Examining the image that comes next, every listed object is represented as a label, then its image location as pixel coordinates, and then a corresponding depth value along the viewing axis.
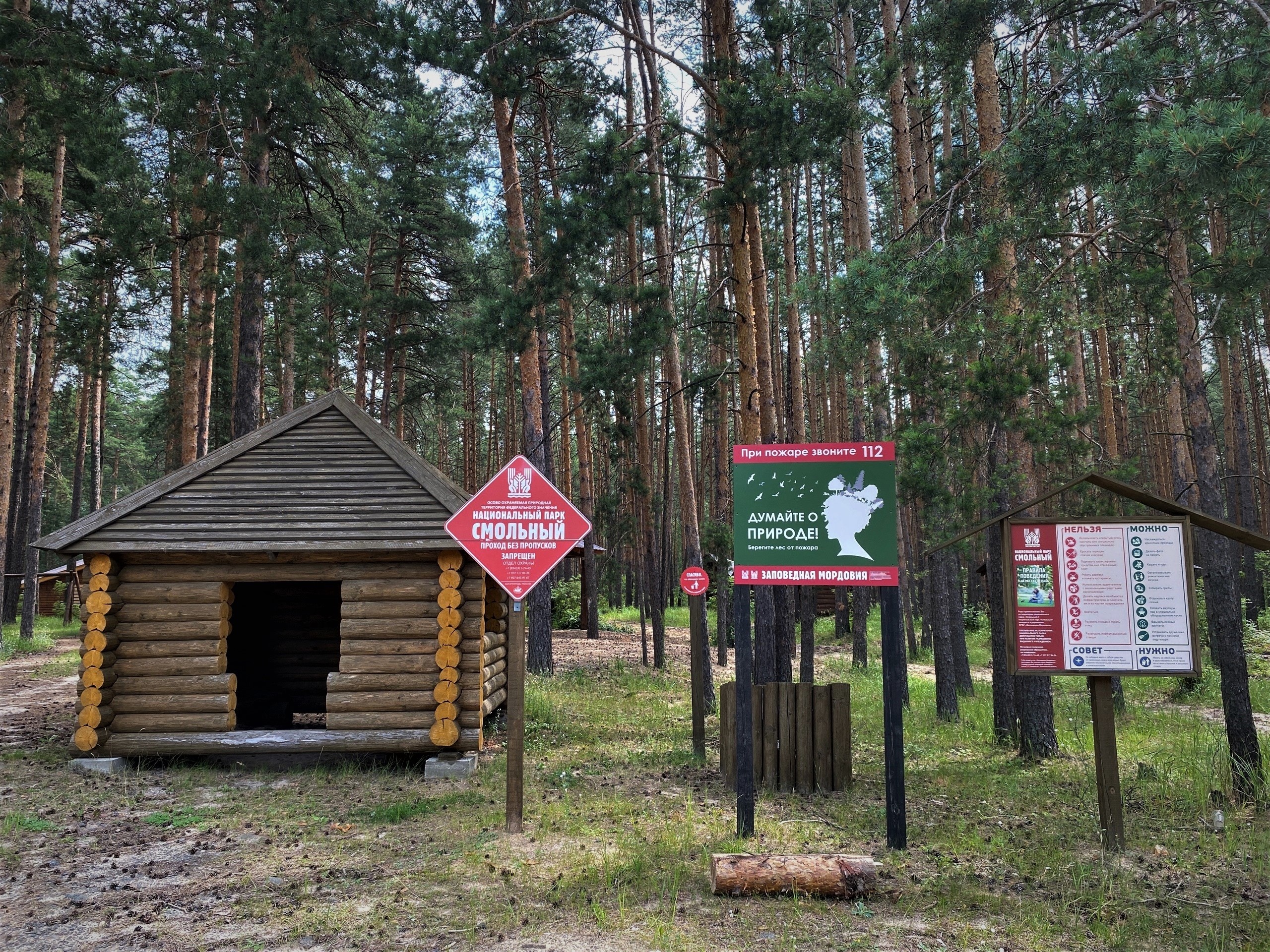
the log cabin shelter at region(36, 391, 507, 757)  9.10
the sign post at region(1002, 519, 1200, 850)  6.21
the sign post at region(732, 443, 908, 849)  6.46
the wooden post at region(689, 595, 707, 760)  9.91
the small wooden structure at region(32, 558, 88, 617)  25.77
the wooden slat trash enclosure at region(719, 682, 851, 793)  8.27
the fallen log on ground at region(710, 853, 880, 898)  5.36
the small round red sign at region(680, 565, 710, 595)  10.73
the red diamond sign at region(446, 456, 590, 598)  7.20
